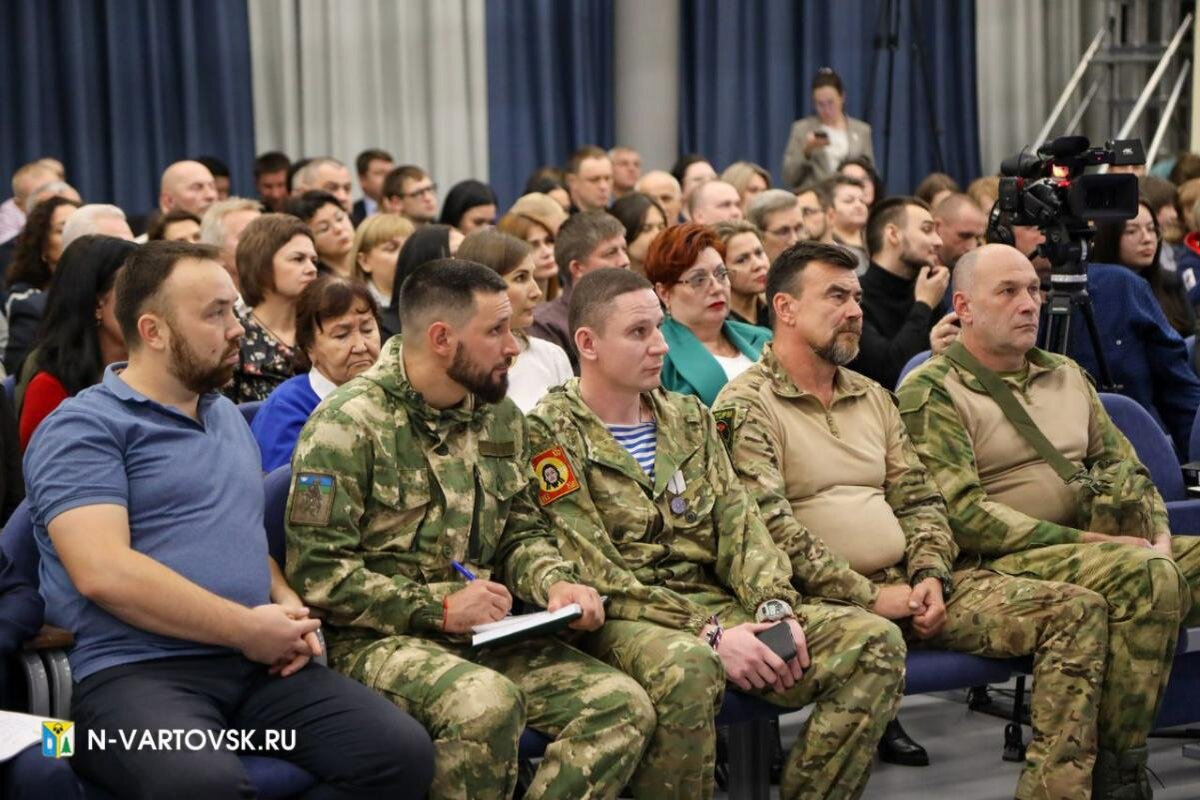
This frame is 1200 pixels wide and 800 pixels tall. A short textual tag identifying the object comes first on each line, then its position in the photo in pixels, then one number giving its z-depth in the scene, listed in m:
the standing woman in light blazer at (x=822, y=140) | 9.11
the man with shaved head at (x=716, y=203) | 6.38
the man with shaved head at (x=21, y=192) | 7.38
